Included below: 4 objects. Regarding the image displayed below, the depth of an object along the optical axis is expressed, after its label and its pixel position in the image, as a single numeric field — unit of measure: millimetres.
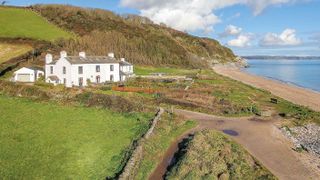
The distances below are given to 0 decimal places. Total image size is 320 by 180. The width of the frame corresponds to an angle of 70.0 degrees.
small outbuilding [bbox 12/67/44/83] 37801
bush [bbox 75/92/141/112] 23519
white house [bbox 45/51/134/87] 37195
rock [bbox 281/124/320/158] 18294
